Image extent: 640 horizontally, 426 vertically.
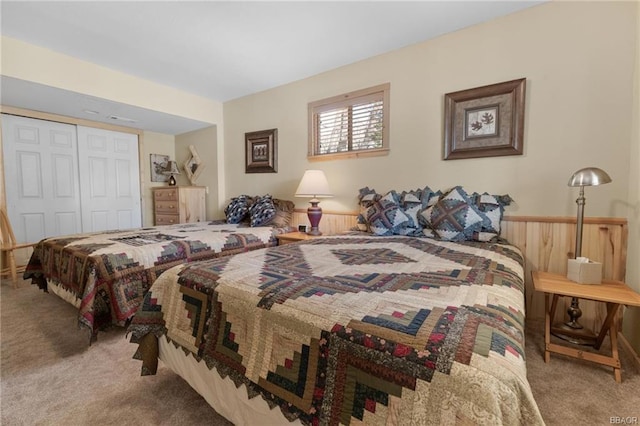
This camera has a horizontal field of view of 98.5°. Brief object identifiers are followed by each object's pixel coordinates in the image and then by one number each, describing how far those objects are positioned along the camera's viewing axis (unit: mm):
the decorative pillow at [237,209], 3578
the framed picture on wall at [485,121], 2160
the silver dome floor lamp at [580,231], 1619
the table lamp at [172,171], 4648
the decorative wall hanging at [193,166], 4540
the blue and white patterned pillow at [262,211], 3260
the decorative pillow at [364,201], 2668
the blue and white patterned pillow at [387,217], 2395
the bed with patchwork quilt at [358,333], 626
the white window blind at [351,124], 2840
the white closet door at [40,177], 3416
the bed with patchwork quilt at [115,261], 1832
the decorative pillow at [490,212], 2074
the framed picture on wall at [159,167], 4734
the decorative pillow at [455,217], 2098
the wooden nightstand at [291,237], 2824
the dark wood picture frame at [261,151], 3689
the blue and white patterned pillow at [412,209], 2365
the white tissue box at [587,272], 1610
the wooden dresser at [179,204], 4070
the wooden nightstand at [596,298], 1437
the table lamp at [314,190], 2893
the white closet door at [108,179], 4020
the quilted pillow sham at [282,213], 3301
